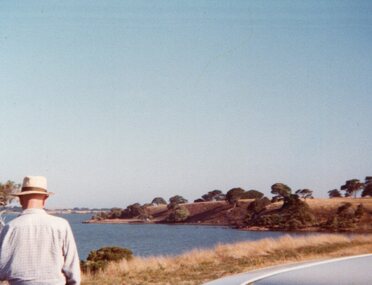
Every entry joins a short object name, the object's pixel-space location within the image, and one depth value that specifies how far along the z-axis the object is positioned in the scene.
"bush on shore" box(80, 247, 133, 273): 20.55
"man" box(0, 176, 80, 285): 3.82
